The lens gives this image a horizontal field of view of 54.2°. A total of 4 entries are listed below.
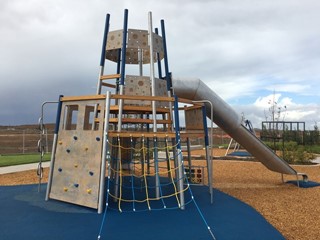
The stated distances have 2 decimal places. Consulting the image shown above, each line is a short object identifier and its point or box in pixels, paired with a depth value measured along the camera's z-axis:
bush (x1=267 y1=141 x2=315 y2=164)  17.58
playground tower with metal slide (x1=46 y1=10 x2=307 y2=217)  6.41
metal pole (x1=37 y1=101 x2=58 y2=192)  7.68
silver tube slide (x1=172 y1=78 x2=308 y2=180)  8.83
